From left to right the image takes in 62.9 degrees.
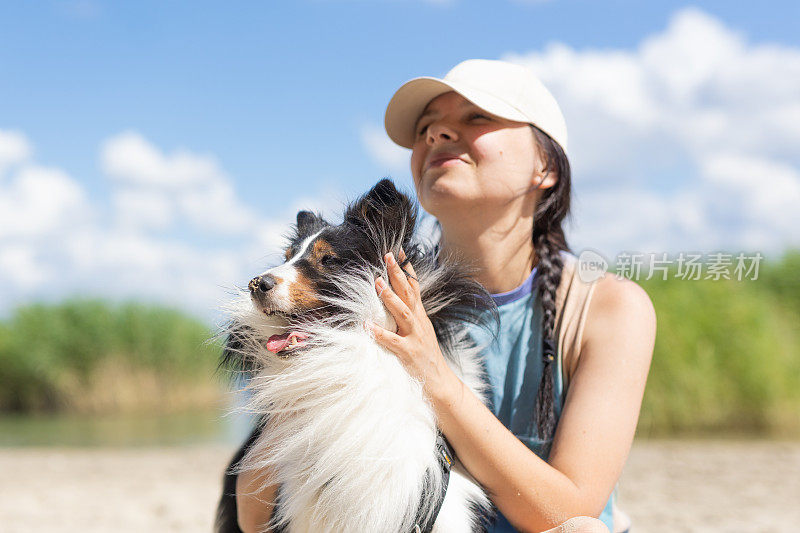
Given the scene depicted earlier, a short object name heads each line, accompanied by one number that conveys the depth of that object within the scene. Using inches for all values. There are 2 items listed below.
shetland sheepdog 73.9
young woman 76.1
